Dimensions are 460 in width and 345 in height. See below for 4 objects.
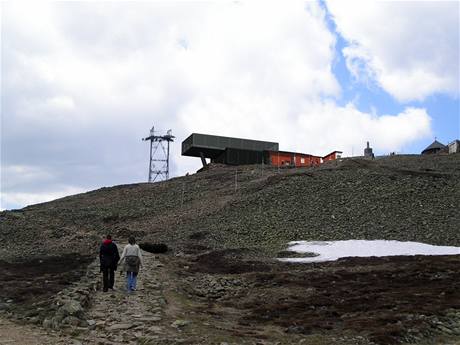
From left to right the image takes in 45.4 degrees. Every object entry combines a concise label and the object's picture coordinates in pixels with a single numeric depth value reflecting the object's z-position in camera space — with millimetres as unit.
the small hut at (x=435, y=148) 95675
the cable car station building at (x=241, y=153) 79625
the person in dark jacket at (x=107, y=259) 17844
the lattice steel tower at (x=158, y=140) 88500
